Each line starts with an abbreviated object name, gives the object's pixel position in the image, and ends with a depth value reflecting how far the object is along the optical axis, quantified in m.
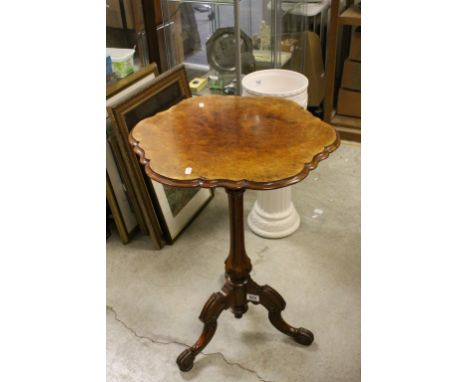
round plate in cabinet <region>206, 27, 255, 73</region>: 2.56
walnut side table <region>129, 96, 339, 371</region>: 1.20
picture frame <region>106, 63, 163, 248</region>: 2.03
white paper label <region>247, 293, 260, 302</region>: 1.64
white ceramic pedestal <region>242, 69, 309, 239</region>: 2.20
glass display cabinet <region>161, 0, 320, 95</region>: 2.50
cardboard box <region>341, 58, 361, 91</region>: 2.98
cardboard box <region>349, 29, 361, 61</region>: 2.91
